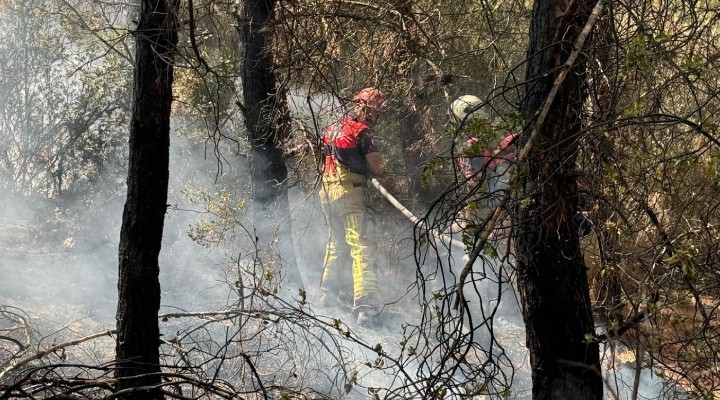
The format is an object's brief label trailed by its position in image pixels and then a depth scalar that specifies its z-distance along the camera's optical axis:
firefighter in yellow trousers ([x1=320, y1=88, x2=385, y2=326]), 7.61
